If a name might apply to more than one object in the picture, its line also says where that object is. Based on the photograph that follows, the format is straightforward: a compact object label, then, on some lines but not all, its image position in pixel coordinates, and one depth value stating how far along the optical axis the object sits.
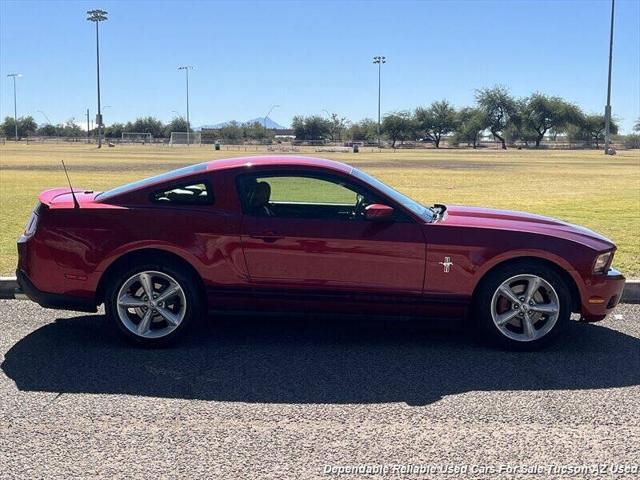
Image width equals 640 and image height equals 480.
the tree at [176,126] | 144.66
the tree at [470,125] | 126.19
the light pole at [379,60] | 104.31
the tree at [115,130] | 144.71
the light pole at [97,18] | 81.88
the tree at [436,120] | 132.75
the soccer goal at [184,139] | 100.40
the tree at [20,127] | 150.88
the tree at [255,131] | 134.77
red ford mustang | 5.20
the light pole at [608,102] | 57.53
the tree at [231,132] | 131.25
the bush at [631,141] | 118.12
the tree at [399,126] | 132.75
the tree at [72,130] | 161.38
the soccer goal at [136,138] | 112.69
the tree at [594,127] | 123.69
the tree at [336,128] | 140.12
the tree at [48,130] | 158.25
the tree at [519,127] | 125.19
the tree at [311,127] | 137.62
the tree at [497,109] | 128.12
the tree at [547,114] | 122.81
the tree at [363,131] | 137.38
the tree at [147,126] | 149.12
